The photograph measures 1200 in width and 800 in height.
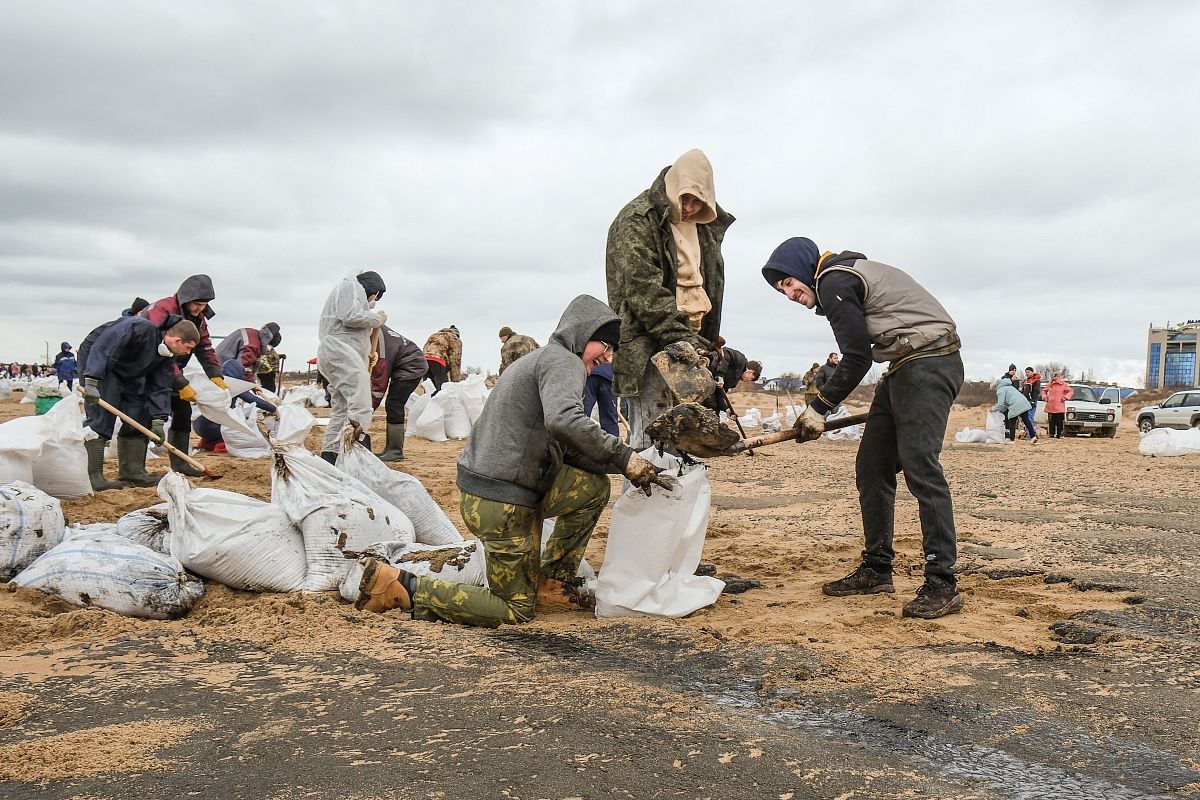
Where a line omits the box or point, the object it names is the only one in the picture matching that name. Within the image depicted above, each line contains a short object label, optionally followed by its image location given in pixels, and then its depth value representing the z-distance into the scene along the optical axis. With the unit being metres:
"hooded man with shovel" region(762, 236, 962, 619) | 3.35
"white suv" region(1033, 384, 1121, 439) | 17.62
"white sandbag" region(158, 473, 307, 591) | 3.59
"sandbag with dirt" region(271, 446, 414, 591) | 3.64
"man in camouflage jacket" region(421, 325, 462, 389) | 12.23
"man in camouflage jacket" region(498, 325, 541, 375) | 7.50
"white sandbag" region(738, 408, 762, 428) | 16.38
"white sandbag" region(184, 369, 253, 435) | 7.32
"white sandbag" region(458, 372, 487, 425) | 11.53
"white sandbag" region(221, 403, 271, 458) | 8.26
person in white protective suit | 6.58
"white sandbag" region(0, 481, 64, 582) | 3.66
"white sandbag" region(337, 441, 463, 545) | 4.27
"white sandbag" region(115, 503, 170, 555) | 3.82
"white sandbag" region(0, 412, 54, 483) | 4.90
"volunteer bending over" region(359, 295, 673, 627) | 3.19
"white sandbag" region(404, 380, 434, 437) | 11.36
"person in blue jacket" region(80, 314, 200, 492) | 5.96
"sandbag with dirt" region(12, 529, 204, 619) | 3.36
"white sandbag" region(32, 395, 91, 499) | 5.29
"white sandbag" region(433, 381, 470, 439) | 11.28
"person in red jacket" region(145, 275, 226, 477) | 6.64
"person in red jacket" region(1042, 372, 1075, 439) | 16.08
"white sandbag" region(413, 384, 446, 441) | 11.18
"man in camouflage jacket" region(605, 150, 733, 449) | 3.82
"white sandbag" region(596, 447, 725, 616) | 3.32
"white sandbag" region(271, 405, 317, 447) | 8.44
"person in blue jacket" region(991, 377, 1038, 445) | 14.61
